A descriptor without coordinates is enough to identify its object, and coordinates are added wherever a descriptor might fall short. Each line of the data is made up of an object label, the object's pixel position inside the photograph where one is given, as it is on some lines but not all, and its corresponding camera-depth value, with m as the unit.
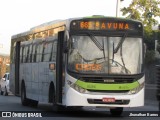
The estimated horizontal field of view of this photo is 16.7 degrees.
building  135.15
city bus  17.72
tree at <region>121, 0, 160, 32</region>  64.44
